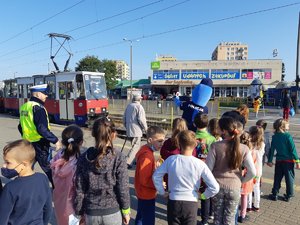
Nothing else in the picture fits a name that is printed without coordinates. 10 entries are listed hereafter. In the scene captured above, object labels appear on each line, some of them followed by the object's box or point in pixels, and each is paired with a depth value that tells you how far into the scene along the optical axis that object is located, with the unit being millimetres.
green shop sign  43172
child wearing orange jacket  2444
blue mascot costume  4541
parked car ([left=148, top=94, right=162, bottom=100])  35748
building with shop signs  40406
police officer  3476
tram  11917
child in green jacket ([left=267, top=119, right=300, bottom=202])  3782
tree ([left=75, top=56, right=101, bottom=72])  36405
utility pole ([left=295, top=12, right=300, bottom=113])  17736
